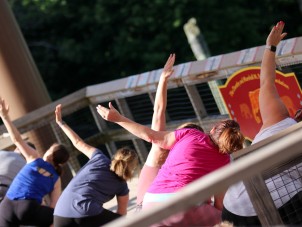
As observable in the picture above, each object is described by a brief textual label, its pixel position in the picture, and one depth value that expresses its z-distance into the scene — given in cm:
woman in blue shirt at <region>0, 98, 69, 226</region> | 885
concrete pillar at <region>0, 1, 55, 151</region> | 1320
